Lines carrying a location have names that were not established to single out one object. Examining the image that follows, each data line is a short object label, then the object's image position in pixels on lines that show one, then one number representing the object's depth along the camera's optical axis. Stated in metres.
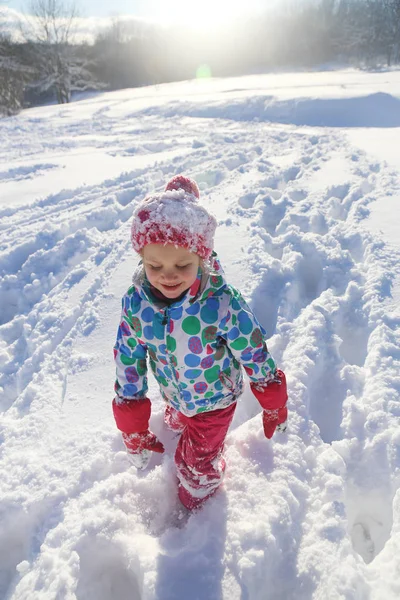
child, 1.33
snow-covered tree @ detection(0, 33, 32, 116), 15.62
